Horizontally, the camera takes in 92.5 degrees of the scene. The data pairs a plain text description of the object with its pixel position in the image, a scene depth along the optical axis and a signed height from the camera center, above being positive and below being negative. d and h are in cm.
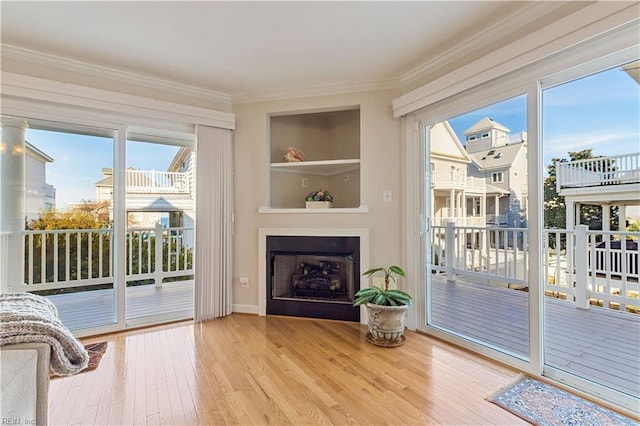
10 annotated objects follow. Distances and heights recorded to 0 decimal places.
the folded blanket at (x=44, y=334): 94 -38
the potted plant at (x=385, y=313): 236 -76
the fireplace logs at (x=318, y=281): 311 -68
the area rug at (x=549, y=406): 152 -102
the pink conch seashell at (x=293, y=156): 324 +63
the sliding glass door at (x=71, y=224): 254 -7
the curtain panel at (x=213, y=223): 300 -8
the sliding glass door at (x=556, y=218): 169 -2
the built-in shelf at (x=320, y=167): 309 +53
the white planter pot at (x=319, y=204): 314 +11
